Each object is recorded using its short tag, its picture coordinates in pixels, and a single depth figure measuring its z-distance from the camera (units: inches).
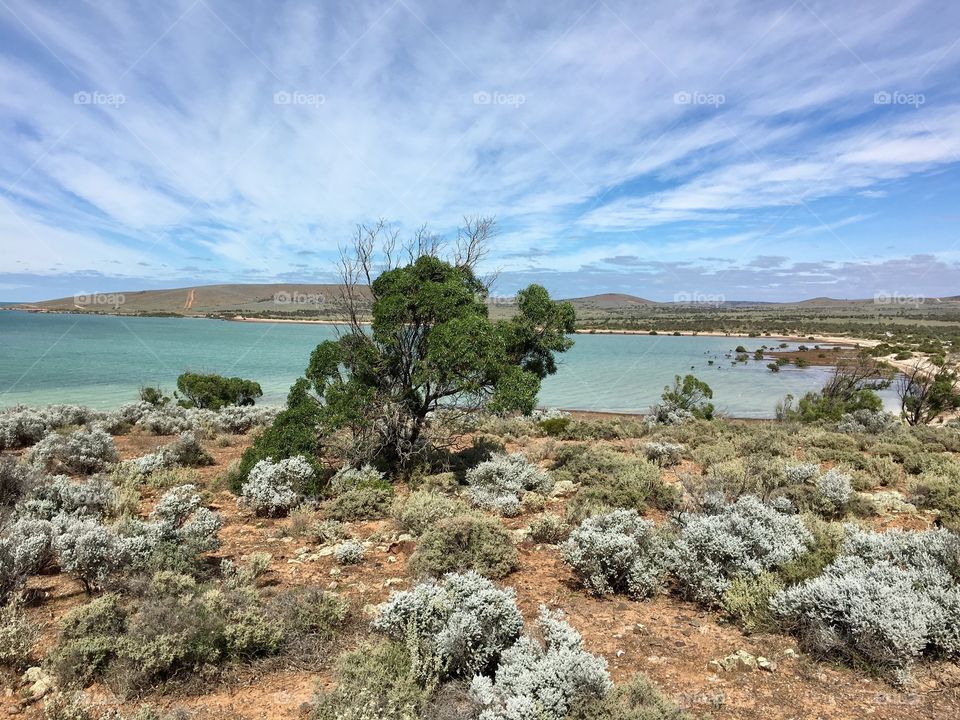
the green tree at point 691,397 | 771.4
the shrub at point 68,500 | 279.7
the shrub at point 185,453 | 437.7
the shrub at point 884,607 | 158.2
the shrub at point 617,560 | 222.2
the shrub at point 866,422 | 615.5
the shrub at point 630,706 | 134.6
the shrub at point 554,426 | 629.4
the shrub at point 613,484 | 330.0
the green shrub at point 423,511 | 292.8
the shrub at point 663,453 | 450.6
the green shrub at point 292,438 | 370.0
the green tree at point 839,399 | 735.1
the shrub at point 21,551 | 200.2
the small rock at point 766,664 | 163.8
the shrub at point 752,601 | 187.8
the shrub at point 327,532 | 283.6
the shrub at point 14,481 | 295.4
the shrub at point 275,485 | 331.0
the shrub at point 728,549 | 215.9
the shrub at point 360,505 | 320.2
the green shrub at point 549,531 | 288.7
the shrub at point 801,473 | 349.8
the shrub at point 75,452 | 406.0
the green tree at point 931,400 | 767.1
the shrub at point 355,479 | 363.4
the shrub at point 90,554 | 210.7
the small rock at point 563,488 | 373.7
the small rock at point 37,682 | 153.2
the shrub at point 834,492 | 305.4
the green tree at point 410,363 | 378.9
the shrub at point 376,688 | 138.0
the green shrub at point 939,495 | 296.0
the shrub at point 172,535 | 223.3
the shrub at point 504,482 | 334.3
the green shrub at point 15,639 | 161.6
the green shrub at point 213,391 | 848.9
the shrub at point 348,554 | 253.9
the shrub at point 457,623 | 163.5
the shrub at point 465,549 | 236.5
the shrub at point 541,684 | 135.2
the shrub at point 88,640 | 157.5
